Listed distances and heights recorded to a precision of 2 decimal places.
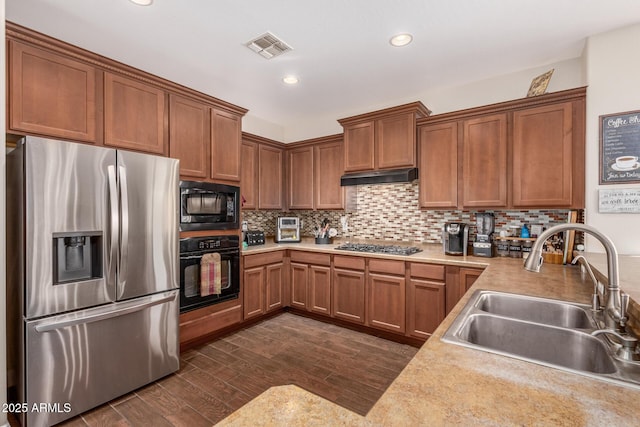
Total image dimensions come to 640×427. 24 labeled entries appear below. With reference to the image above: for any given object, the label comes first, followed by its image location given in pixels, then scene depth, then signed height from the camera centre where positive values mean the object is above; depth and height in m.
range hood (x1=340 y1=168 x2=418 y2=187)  3.16 +0.39
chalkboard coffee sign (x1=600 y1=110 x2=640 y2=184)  2.21 +0.49
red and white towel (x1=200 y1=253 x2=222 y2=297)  2.78 -0.61
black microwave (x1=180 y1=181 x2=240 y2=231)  2.68 +0.04
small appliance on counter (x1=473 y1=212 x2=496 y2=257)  2.81 -0.22
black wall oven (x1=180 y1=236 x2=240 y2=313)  2.67 -0.57
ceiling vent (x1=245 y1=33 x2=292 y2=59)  2.37 +1.37
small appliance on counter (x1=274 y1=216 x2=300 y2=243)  3.99 -0.26
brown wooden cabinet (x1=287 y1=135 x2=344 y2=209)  3.96 +0.51
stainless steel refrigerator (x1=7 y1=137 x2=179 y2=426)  1.75 -0.42
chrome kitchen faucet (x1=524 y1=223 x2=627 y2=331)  1.02 -0.18
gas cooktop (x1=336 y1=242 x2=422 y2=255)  3.09 -0.41
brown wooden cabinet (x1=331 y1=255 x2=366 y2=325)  3.24 -0.87
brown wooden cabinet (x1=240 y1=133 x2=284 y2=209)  3.82 +0.51
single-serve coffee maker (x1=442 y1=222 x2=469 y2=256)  2.89 -0.26
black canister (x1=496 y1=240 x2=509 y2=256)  2.84 -0.35
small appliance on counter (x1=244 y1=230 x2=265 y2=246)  3.68 -0.33
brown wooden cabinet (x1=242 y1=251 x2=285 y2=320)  3.32 -0.85
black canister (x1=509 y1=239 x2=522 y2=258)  2.78 -0.35
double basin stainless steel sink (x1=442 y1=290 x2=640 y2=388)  0.96 -0.49
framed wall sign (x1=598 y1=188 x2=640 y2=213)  2.21 +0.09
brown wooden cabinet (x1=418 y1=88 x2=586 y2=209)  2.46 +0.52
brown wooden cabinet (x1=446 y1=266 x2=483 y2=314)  2.61 -0.62
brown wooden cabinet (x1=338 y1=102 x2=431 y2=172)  3.16 +0.82
